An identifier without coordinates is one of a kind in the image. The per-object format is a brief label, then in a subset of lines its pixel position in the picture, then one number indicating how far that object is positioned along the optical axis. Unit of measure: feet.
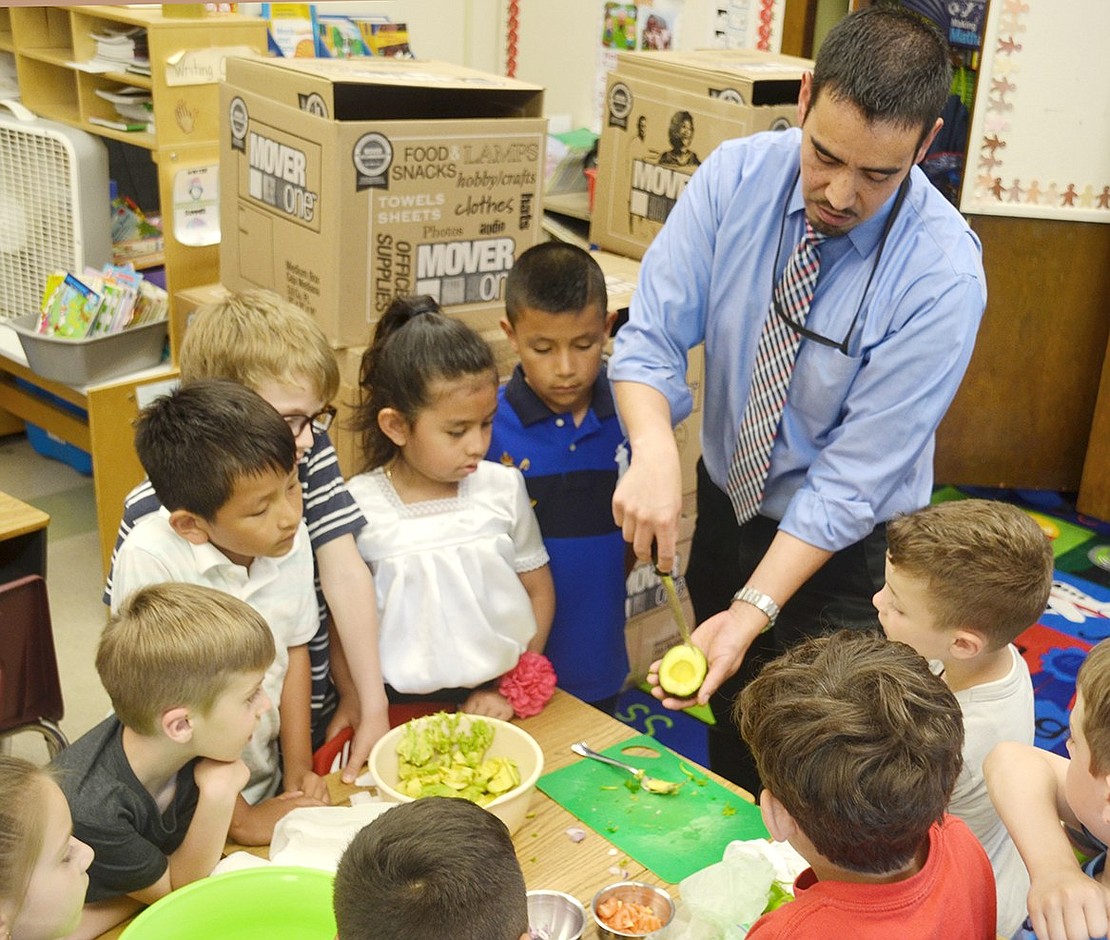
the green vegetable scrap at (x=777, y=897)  5.07
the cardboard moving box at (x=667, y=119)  9.37
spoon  5.82
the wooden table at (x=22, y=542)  8.30
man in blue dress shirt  5.93
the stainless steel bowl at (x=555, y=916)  4.88
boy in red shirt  4.01
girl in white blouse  6.64
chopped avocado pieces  5.48
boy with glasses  6.48
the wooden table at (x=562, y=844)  5.23
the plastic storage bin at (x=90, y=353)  11.89
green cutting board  5.41
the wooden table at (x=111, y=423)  11.83
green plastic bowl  4.63
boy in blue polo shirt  7.61
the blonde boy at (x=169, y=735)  4.92
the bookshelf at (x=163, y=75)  12.57
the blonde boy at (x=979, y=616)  5.63
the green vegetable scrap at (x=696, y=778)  5.94
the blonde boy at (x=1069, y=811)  4.26
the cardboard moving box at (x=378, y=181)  8.22
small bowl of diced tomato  4.84
